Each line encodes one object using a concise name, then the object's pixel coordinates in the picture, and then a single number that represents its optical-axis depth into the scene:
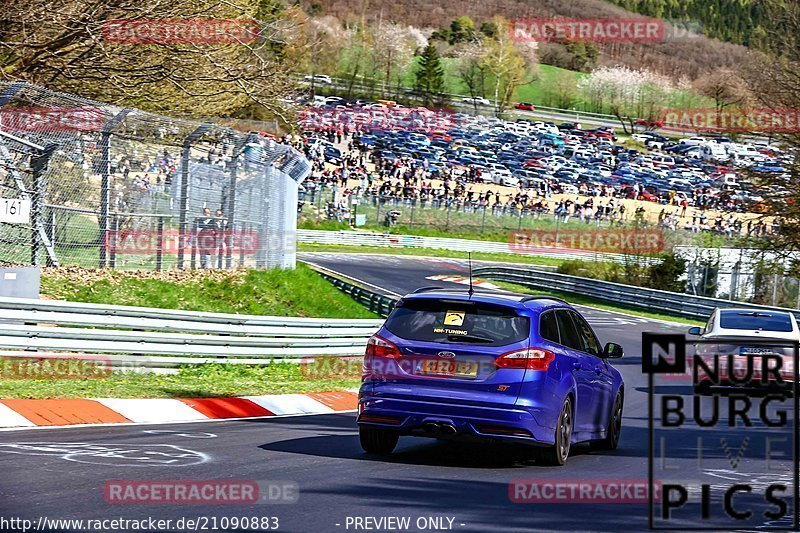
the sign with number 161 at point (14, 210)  14.41
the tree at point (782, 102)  33.03
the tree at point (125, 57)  21.77
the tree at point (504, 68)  130.25
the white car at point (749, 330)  17.53
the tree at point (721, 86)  124.56
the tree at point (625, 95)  134.88
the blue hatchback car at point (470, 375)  9.80
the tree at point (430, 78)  121.94
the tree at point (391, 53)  128.38
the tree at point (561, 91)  137.12
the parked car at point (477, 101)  125.18
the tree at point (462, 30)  162.25
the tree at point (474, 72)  132.12
